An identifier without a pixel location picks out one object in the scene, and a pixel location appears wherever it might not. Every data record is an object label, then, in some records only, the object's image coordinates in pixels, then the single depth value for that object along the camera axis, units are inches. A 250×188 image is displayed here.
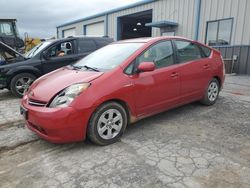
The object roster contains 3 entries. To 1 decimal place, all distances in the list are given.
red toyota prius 129.3
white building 455.2
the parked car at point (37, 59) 258.1
